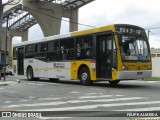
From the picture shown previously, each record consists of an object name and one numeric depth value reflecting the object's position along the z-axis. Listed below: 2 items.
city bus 18.28
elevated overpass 51.81
